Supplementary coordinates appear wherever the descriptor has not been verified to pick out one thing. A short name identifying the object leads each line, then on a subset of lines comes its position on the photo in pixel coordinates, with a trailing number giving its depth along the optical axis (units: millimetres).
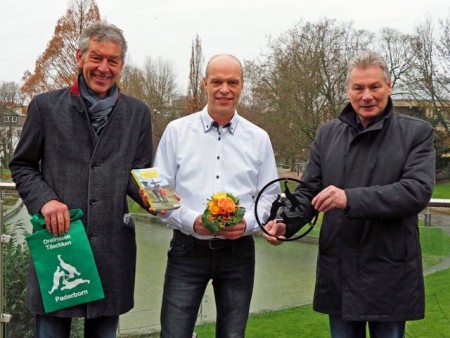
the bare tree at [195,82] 32609
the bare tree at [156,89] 35675
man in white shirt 3070
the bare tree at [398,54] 28594
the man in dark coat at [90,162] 2857
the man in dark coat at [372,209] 2689
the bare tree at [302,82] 26875
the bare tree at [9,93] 32028
